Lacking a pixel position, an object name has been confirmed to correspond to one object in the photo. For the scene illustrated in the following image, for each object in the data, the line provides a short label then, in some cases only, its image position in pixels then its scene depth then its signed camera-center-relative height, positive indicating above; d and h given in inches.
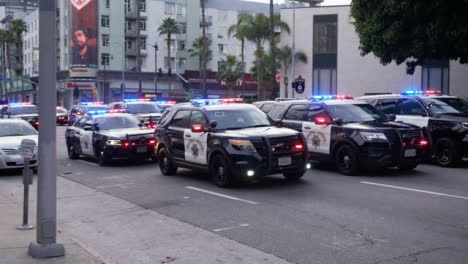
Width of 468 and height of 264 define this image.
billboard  3117.6 +354.3
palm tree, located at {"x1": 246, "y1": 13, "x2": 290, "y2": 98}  2251.5 +274.4
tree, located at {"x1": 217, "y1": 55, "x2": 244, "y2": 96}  3186.5 +176.7
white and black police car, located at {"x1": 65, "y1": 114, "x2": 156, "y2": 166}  700.0 -41.4
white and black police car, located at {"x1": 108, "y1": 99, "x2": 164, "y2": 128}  1040.2 -8.0
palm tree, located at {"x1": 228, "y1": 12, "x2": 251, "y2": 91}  2263.8 +290.4
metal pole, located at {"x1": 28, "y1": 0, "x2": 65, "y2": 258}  279.0 -17.5
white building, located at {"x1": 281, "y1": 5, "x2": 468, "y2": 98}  1615.4 +110.1
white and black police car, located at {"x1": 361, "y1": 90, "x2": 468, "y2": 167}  618.2 -10.1
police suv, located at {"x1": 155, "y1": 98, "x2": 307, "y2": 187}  486.9 -32.3
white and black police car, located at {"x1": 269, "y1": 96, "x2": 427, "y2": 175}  548.7 -26.6
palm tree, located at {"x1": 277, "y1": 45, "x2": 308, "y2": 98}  1897.1 +149.2
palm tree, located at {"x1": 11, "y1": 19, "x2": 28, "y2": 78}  3516.2 +412.0
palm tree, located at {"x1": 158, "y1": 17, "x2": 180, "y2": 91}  3088.1 +377.9
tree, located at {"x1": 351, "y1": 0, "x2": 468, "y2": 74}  740.3 +101.9
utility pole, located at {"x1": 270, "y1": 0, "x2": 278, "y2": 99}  1518.2 +85.1
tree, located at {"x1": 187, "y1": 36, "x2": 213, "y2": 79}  3299.7 +288.5
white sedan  623.8 -38.9
